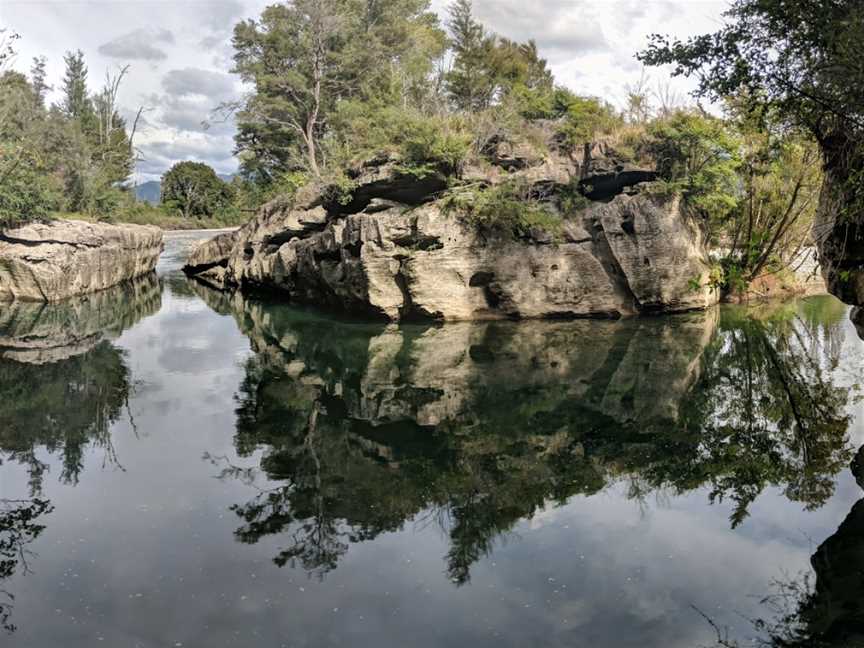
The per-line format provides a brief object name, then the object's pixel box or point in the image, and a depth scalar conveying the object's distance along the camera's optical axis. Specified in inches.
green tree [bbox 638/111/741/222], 829.2
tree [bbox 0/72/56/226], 925.8
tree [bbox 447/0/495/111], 1103.0
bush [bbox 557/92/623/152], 877.2
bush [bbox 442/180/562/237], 821.2
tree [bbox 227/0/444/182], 1290.6
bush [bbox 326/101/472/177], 834.8
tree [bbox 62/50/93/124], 2600.9
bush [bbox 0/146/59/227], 971.9
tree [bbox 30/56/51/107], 2176.4
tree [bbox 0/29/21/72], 773.3
